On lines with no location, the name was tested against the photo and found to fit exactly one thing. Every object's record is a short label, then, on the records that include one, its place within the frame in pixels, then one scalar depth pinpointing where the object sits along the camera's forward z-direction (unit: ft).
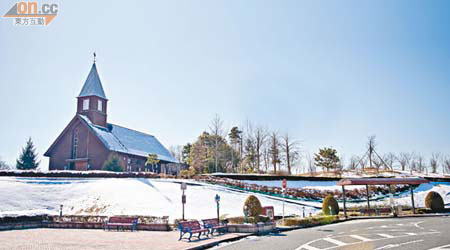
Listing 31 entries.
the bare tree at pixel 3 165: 293.88
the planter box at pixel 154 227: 59.36
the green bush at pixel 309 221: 64.64
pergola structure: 88.84
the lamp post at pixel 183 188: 63.24
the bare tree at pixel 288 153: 192.11
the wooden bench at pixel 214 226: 51.19
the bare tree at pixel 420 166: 272.37
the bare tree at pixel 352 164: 246.23
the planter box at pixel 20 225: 64.18
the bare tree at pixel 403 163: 258.82
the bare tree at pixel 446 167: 260.79
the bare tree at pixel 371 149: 211.20
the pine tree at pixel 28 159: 168.35
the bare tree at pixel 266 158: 203.12
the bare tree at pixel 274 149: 193.20
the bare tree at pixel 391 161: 248.20
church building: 145.69
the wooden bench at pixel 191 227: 45.85
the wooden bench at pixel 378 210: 92.58
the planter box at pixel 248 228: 53.52
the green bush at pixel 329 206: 86.48
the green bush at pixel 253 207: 62.95
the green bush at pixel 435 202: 93.45
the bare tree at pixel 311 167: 246.56
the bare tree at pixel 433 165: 260.21
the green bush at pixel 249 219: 59.77
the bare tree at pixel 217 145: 190.90
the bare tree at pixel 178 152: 312.21
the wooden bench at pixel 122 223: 60.31
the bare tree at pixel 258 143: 198.06
